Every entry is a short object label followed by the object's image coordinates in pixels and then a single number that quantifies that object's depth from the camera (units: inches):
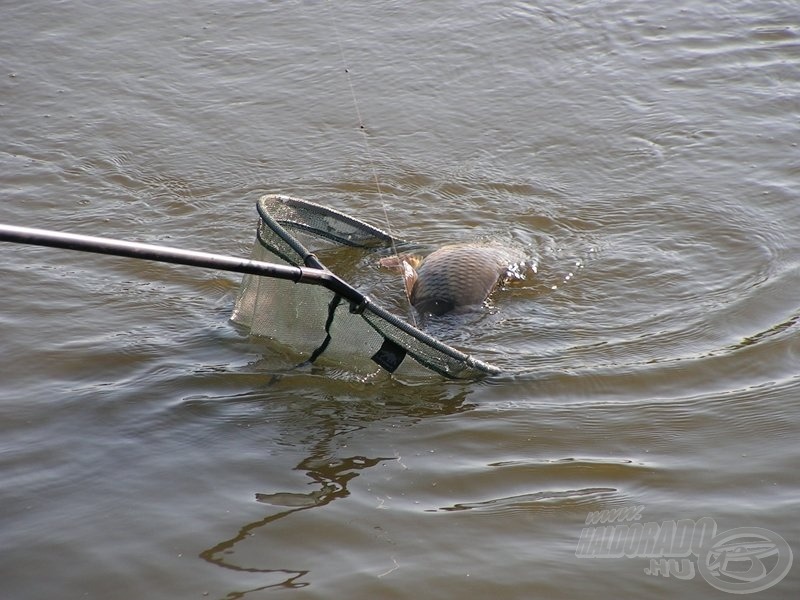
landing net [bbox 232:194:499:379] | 314.7
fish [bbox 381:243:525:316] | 402.3
